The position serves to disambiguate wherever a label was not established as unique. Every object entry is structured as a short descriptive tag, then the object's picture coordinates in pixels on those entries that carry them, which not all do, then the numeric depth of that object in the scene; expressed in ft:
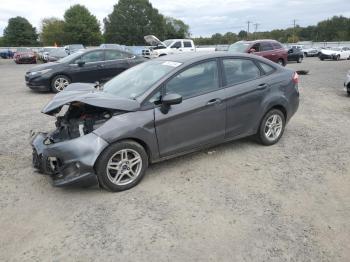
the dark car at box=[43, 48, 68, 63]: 87.16
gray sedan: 13.60
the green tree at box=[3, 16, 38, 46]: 295.48
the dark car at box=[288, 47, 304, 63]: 92.53
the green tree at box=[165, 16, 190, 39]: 298.11
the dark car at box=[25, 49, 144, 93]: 38.17
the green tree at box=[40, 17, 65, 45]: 277.64
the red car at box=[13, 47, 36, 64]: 111.34
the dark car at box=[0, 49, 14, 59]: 158.61
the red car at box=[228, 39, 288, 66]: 59.72
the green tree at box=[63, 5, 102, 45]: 270.26
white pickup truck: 77.92
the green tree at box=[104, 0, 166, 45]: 279.69
